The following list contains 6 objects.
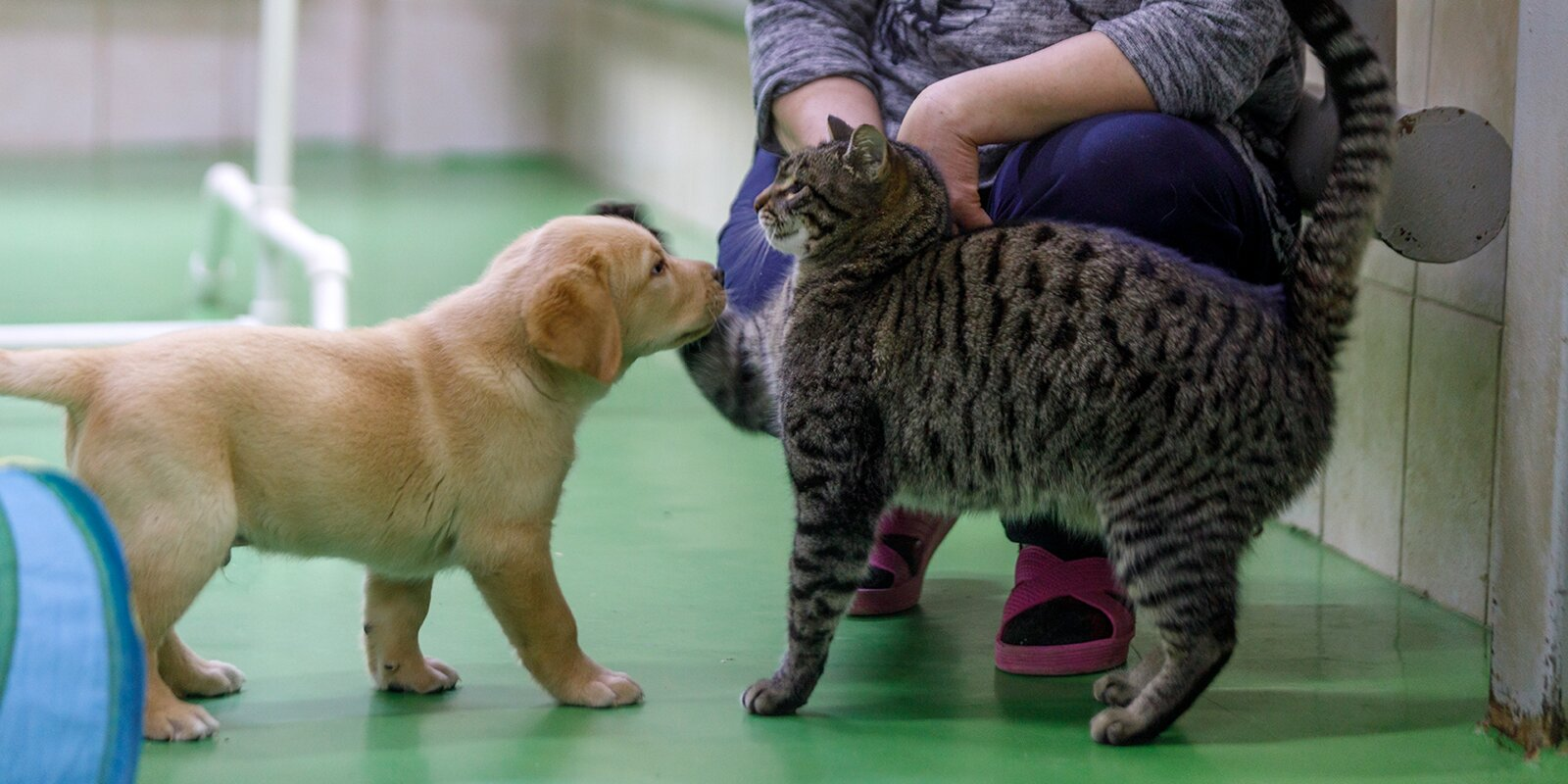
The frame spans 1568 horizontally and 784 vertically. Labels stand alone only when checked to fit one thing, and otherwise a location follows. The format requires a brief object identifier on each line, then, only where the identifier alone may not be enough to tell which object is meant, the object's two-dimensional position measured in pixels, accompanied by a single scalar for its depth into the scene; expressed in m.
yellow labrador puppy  2.54
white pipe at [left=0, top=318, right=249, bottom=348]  3.39
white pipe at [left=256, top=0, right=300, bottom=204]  3.55
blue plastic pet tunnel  2.37
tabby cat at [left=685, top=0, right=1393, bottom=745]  2.58
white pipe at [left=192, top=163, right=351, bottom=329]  3.37
